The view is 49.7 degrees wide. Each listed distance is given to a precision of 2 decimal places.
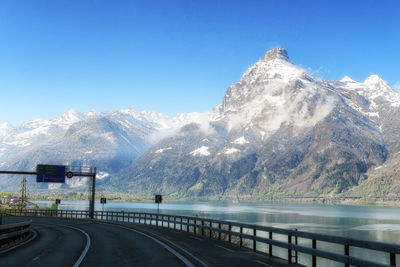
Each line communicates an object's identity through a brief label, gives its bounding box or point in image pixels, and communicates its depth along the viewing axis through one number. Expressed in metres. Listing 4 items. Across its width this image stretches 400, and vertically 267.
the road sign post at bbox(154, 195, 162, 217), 47.23
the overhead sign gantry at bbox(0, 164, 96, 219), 65.25
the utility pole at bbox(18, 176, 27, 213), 108.14
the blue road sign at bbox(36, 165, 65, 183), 65.25
